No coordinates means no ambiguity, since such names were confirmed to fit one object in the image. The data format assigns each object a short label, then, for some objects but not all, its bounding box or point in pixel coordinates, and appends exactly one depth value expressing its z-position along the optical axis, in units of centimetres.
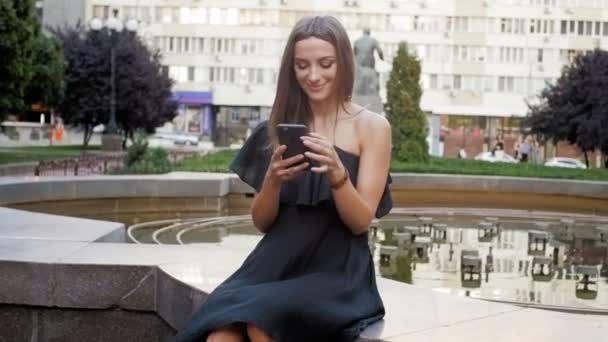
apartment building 7338
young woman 333
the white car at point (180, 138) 6887
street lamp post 3494
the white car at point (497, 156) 5153
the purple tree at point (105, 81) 4566
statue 2325
